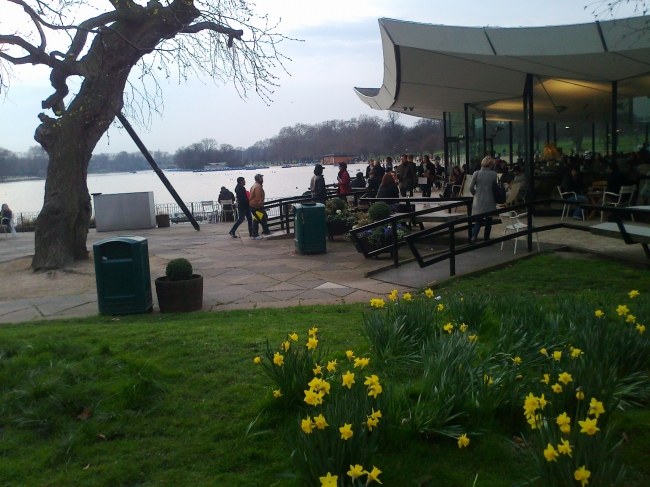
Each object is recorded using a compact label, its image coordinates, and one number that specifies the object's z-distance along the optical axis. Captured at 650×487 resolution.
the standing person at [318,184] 16.95
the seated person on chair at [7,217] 23.88
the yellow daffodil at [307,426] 2.83
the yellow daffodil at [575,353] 3.57
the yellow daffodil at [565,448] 2.47
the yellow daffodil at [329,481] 2.39
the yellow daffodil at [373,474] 2.58
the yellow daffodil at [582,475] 2.36
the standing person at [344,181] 17.27
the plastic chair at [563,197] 13.61
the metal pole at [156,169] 20.08
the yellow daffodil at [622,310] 4.46
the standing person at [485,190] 11.15
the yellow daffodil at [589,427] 2.53
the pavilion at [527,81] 11.54
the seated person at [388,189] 14.11
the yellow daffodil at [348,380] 3.23
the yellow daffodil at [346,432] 2.76
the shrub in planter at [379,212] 12.55
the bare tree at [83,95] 12.73
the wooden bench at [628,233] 8.32
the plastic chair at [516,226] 10.11
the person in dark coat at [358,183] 20.16
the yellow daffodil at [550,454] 2.49
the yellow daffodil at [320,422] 2.84
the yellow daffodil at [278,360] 3.86
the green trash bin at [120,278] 8.28
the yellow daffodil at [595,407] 2.74
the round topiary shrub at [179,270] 8.34
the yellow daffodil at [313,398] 3.07
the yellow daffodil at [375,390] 3.18
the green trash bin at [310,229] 12.67
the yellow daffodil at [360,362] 3.56
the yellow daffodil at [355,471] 2.59
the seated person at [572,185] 14.56
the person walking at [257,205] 16.61
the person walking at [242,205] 17.02
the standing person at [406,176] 18.77
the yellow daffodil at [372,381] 3.26
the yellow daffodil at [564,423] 2.61
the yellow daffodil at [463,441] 3.10
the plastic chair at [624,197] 12.95
